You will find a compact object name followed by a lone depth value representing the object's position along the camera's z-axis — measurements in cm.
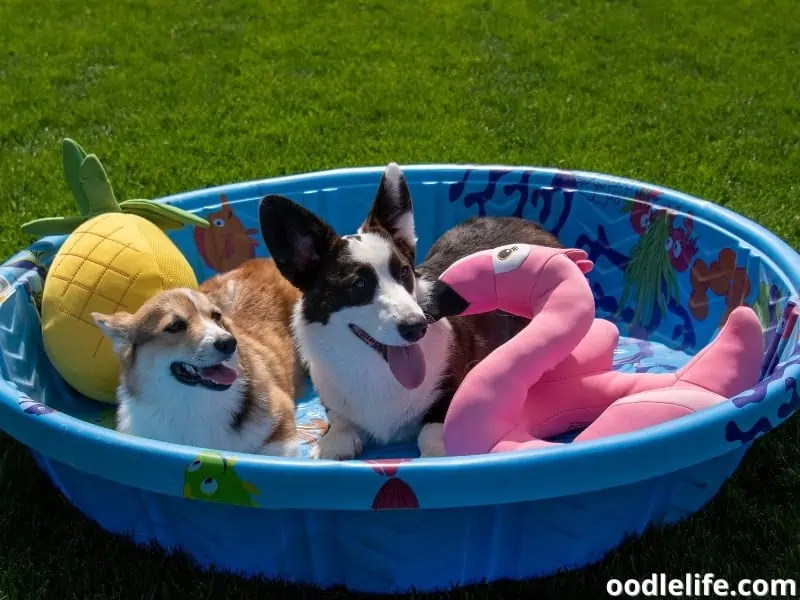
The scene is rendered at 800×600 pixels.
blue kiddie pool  248
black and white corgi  313
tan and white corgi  316
